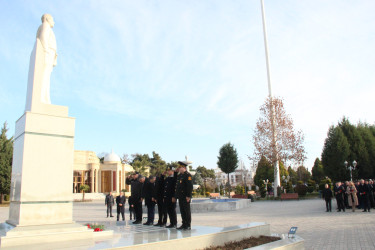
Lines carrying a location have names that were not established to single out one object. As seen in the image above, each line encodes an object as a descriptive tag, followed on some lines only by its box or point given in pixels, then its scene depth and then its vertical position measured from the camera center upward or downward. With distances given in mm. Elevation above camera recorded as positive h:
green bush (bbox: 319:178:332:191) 32061 -792
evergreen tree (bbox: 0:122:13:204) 28733 +2178
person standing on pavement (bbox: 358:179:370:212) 14906 -886
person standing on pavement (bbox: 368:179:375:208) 15431 -1046
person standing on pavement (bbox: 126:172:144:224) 9219 -267
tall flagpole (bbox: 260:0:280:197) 30597 +4379
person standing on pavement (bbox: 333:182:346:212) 15664 -1032
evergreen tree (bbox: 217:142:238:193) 45000 +3138
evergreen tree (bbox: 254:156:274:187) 42250 +653
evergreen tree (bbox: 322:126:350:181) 31469 +2168
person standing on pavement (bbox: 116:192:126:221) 14223 -916
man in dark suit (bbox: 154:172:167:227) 8156 -483
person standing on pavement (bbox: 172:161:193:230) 6957 -353
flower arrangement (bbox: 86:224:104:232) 6380 -937
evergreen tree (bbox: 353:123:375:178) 30672 +3292
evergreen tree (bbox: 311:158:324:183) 55219 +850
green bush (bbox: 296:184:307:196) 30969 -1386
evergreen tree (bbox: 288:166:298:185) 59119 +316
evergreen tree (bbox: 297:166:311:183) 64662 +481
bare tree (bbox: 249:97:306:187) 30484 +3936
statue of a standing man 6262 +2887
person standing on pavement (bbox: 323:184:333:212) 15648 -958
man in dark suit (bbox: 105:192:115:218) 16609 -971
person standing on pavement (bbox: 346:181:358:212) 15011 -868
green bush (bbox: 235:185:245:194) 39219 -1475
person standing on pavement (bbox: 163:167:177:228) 7877 -286
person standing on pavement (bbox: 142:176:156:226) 8484 -380
